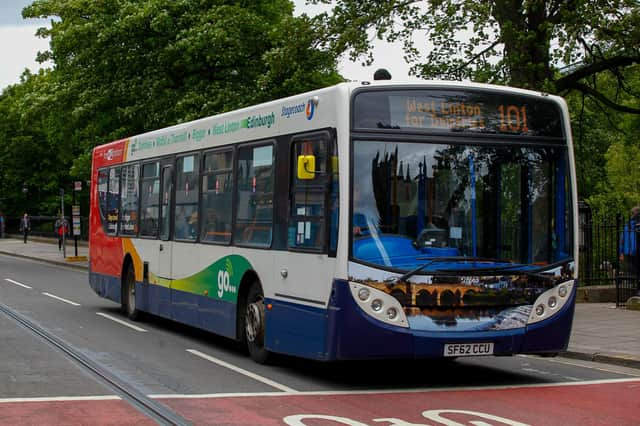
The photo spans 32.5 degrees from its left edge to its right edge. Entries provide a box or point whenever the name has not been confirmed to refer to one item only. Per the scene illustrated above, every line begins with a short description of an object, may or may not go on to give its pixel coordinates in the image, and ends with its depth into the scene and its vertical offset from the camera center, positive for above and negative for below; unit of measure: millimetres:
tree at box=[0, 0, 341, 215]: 33438 +5456
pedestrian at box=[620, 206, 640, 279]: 20109 -120
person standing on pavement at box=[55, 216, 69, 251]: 45500 +173
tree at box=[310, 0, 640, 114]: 20562 +4046
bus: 10289 +136
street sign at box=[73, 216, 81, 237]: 42250 +282
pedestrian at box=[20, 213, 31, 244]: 67750 +356
